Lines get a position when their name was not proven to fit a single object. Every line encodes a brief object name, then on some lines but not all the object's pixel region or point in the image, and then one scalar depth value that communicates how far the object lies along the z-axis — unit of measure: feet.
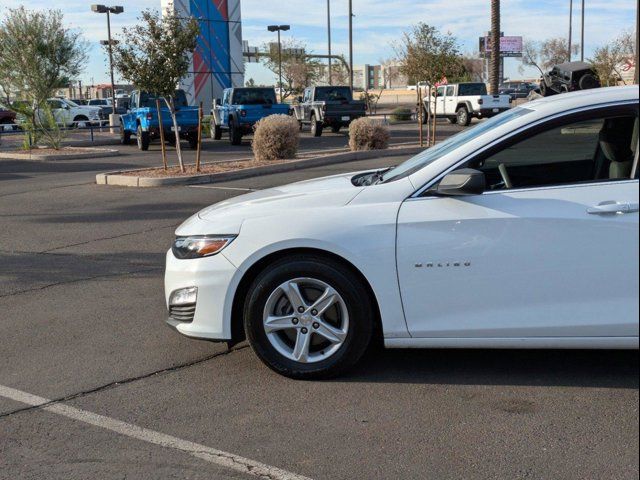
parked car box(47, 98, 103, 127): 138.47
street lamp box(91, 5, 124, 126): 144.46
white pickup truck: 121.90
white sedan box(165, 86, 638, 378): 14.52
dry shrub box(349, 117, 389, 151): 71.51
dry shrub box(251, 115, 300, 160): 65.51
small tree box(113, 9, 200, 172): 57.36
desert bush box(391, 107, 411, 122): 152.05
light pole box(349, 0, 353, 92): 160.04
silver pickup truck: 109.19
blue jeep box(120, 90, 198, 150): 85.87
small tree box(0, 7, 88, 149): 88.63
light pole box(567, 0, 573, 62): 213.56
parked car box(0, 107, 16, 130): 153.72
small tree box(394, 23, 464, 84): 84.58
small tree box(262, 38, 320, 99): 197.47
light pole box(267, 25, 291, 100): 171.12
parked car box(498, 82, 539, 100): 200.67
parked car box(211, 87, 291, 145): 92.38
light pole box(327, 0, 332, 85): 195.62
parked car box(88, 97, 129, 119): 160.37
